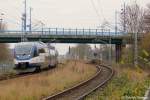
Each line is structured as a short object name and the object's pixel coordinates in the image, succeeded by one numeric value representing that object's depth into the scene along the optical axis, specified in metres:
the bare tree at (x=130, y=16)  89.50
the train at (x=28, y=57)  46.12
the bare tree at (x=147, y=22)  85.21
